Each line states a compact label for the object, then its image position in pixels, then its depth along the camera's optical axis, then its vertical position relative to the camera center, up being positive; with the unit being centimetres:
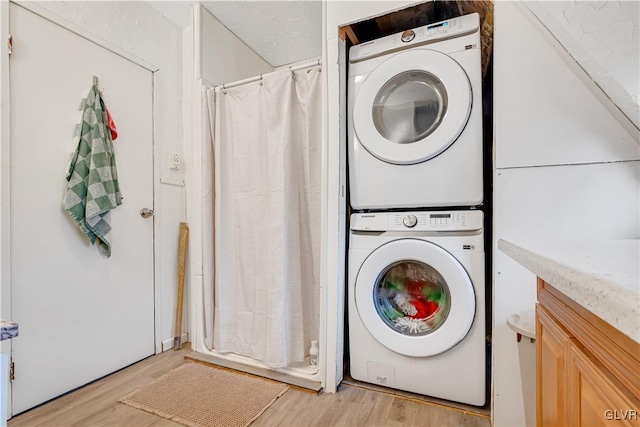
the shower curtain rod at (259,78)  170 +83
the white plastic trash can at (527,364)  116 -58
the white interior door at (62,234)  140 -9
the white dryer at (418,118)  141 +47
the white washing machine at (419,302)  137 -43
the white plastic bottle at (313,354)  172 -79
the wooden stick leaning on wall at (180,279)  210 -44
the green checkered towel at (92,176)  155 +21
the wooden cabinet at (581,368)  40 -25
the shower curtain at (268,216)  172 -1
